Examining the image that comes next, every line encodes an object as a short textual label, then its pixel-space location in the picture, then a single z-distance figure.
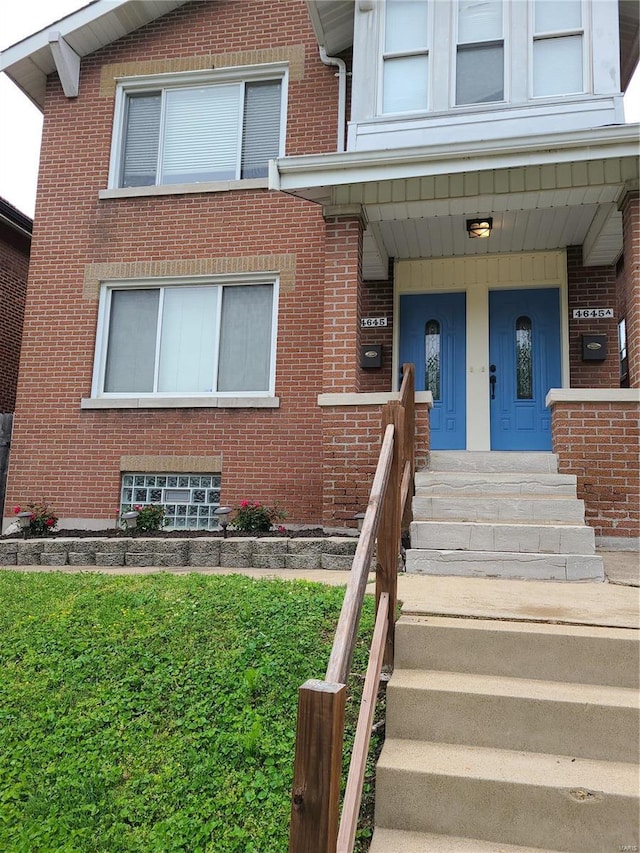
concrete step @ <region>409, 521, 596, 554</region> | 4.96
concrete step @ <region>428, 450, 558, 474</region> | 6.40
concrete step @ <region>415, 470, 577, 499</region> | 5.84
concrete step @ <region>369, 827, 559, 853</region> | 2.50
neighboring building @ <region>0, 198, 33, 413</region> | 12.42
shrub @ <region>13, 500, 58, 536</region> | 7.71
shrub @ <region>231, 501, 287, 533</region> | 7.10
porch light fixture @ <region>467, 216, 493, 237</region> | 7.49
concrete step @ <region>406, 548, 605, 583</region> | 4.83
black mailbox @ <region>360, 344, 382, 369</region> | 8.48
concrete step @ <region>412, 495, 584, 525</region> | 5.42
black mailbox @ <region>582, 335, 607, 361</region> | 7.96
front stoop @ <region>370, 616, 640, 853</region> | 2.54
